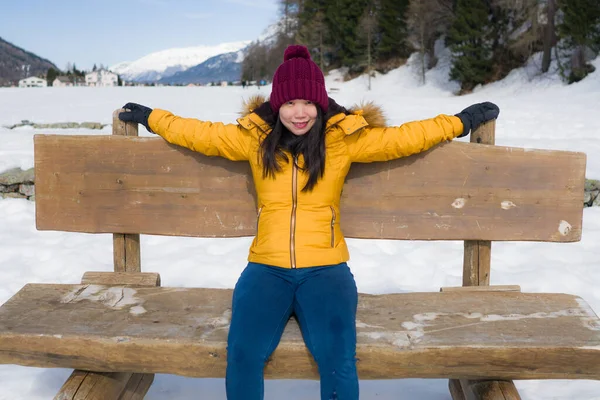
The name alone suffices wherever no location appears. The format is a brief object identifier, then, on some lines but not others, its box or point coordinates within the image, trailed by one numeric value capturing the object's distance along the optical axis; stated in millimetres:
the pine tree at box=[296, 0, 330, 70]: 47250
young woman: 2445
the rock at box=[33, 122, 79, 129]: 12997
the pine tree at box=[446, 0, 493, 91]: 30109
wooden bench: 2209
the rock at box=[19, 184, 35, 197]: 5867
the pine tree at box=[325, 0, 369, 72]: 43875
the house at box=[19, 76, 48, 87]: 185125
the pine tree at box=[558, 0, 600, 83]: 22781
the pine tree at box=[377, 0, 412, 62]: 40906
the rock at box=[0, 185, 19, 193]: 5855
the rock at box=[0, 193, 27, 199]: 5891
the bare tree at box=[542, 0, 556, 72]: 25328
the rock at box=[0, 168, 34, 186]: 5770
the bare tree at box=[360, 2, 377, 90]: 40375
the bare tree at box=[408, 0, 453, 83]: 35406
